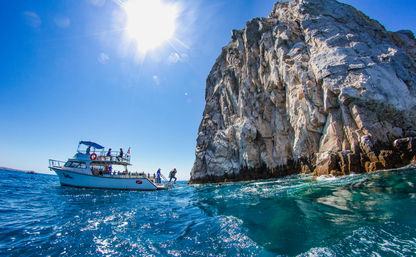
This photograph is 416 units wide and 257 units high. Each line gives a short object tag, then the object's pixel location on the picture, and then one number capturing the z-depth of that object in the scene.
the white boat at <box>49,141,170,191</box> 19.47
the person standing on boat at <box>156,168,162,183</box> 24.42
